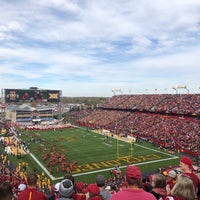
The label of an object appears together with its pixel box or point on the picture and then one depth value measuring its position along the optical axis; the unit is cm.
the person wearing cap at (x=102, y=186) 481
